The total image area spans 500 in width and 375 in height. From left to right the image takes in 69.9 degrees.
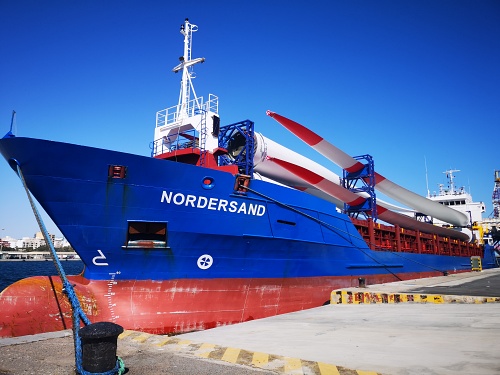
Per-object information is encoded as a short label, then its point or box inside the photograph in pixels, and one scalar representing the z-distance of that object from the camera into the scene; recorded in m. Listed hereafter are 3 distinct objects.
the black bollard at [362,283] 13.50
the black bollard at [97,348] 3.79
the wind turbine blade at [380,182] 15.51
